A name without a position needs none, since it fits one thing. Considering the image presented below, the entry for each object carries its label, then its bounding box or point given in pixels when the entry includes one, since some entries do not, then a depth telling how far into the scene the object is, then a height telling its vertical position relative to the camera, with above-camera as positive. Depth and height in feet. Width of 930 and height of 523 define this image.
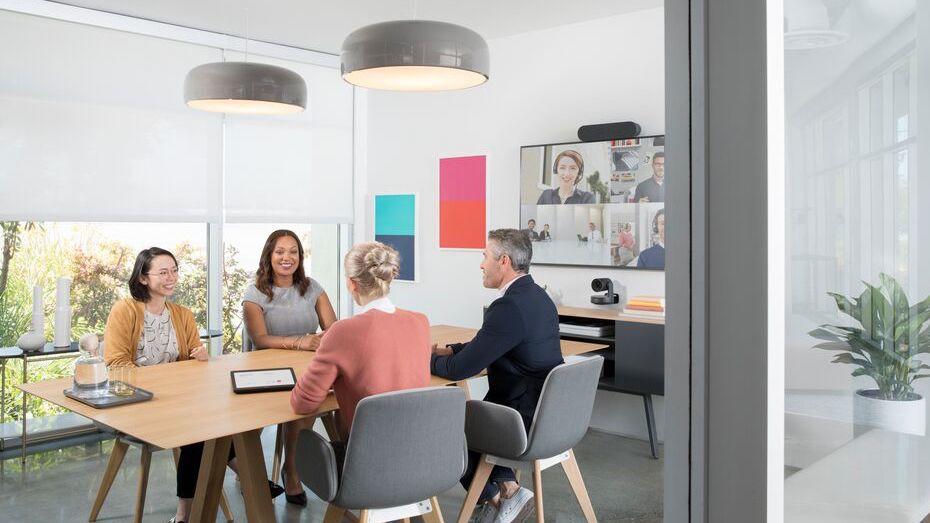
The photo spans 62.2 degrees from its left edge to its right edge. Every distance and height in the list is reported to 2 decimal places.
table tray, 9.09 -1.69
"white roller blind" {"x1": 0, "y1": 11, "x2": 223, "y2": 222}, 16.21 +2.97
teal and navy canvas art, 21.63 +0.96
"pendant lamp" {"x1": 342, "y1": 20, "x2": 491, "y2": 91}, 9.51 +2.63
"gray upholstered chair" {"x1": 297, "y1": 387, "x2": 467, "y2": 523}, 8.26 -2.22
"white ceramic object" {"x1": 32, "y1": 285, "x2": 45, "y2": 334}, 15.64 -1.07
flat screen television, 16.48 +1.26
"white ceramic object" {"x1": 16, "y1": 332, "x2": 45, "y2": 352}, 15.24 -1.63
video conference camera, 16.72 -0.70
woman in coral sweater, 8.93 -1.09
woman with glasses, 11.32 -1.11
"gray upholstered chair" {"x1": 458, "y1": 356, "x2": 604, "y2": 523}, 10.12 -2.29
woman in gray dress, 13.61 -0.77
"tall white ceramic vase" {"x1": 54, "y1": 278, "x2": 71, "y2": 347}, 15.89 -1.13
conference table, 8.26 -1.78
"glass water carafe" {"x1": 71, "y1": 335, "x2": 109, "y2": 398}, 9.57 -1.45
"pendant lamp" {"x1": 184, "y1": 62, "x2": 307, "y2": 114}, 11.95 +2.74
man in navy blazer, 10.82 -1.30
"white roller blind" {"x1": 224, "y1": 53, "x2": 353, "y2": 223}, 20.21 +2.73
